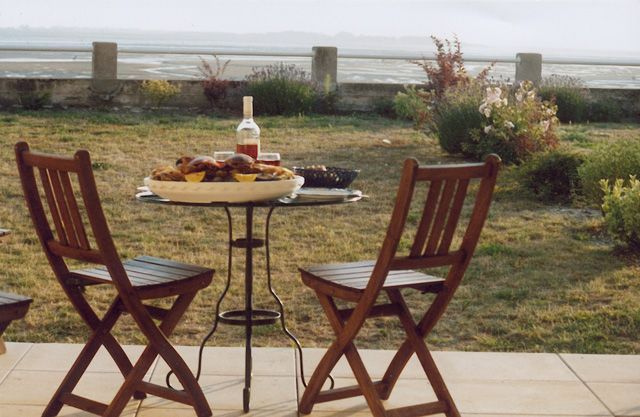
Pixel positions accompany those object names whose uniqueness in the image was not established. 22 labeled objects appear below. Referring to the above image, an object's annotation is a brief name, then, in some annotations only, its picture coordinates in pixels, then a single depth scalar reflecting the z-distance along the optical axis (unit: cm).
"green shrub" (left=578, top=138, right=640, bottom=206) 860
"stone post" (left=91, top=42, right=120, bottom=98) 1650
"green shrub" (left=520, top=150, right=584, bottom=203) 965
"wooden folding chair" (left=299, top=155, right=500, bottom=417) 356
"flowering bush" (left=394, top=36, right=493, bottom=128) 1288
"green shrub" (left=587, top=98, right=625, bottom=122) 1692
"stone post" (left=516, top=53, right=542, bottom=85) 1775
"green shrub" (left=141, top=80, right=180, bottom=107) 1625
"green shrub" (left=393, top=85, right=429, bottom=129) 1448
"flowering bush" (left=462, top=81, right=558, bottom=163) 1097
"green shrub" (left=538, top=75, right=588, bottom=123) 1653
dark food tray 438
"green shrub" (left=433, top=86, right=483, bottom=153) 1175
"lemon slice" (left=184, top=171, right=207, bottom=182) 386
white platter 379
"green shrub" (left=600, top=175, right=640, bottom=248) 731
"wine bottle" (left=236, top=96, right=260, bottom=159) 442
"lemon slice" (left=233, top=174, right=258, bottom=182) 385
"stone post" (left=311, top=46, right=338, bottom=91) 1740
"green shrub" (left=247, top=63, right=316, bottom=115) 1606
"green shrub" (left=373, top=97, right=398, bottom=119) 1661
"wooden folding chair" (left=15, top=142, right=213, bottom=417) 363
